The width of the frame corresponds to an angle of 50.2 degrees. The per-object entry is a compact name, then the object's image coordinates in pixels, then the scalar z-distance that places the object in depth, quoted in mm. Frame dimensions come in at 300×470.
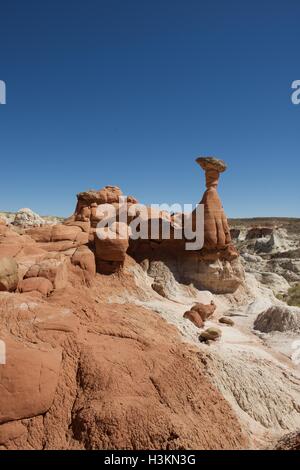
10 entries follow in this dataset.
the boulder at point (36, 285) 8609
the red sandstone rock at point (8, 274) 8008
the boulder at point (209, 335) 9207
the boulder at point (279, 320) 11876
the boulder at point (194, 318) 11070
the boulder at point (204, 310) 12168
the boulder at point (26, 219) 29961
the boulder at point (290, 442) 4405
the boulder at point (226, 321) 12744
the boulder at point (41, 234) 14094
